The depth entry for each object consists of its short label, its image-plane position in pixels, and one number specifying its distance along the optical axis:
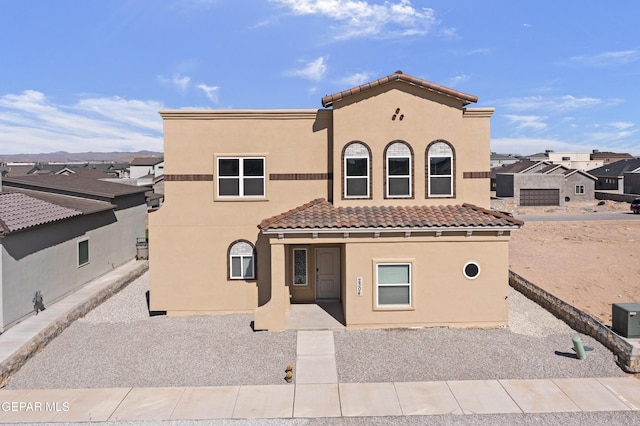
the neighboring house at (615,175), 61.12
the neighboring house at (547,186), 50.03
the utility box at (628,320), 11.47
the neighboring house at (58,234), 13.67
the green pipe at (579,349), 10.73
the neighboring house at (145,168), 85.19
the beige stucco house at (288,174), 14.50
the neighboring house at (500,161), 101.91
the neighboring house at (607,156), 117.11
